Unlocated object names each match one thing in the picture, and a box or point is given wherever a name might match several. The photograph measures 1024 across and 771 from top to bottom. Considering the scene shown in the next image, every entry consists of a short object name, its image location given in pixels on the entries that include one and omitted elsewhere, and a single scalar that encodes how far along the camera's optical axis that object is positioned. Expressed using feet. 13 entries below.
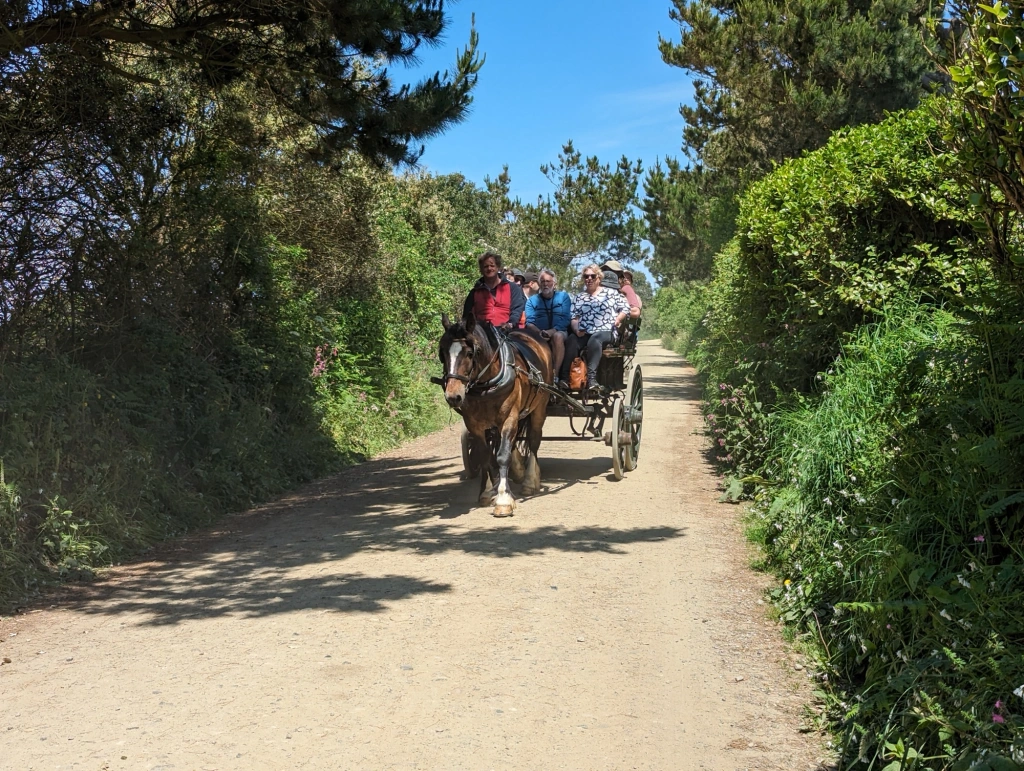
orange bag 37.01
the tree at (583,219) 136.26
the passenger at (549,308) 38.52
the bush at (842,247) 24.48
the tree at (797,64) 55.47
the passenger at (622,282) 39.17
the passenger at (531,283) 44.70
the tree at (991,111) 13.00
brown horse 29.55
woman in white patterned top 37.22
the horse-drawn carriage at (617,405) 35.99
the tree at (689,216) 89.45
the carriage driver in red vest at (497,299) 34.65
